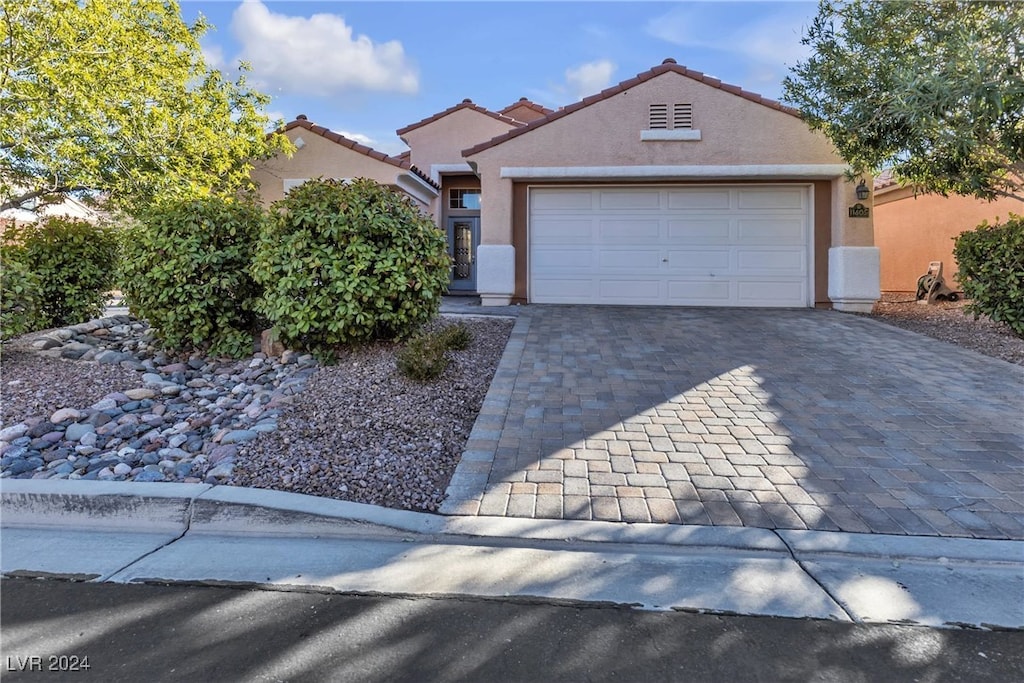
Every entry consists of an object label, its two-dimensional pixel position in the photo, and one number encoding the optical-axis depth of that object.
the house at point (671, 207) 11.27
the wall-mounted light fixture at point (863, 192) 11.14
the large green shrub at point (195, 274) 6.48
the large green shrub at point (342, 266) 6.12
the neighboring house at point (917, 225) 13.38
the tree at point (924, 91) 5.96
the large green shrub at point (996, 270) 7.84
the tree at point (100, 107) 7.50
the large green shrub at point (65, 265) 7.71
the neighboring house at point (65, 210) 9.11
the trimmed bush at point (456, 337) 6.77
